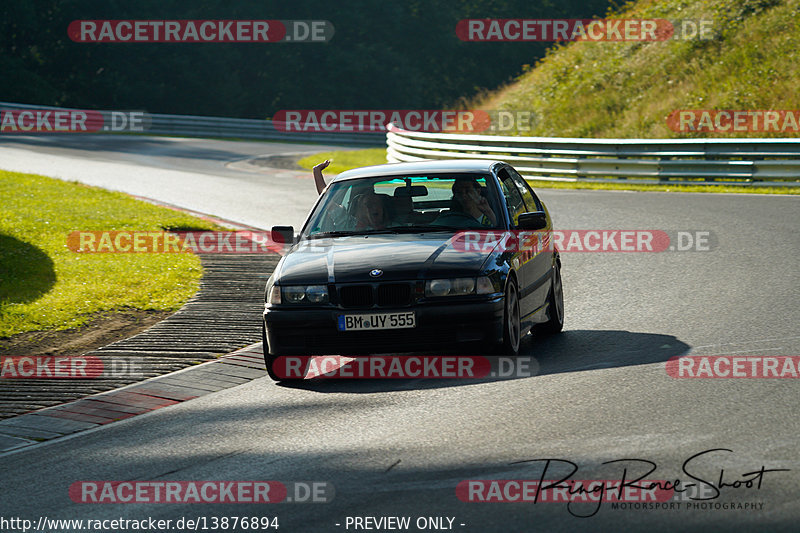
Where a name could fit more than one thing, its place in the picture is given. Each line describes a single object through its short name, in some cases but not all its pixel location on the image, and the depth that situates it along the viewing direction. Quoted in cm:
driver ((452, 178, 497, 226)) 1841
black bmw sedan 1603
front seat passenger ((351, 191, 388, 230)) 1847
